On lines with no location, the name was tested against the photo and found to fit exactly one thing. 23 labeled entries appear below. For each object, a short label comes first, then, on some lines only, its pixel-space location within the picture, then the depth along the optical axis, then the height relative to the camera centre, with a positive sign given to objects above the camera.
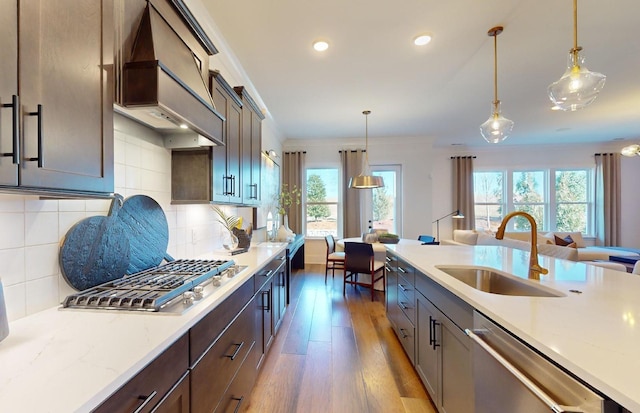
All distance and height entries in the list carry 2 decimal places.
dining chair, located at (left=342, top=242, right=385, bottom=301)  3.65 -0.79
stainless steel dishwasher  0.68 -0.55
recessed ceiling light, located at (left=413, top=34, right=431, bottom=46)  2.36 +1.53
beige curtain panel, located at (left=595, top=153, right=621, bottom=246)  6.07 +0.13
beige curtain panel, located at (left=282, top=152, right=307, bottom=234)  5.87 +0.65
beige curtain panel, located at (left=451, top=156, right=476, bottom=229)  6.43 +0.36
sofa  3.47 -0.65
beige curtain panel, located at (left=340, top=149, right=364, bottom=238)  5.80 +0.20
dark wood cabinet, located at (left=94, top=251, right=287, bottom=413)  0.74 -0.63
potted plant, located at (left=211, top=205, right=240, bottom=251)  2.47 -0.20
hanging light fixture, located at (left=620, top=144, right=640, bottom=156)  4.19 +0.89
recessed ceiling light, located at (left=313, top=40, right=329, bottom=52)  2.44 +1.53
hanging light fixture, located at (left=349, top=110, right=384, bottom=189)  4.13 +0.38
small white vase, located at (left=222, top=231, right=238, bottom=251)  2.43 -0.35
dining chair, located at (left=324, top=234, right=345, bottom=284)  4.34 -0.83
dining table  3.93 -0.74
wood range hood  1.08 +0.55
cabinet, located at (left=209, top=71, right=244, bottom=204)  1.87 +0.47
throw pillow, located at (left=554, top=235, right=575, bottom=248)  4.86 -0.67
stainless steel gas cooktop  1.01 -0.37
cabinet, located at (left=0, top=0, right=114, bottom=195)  0.66 +0.33
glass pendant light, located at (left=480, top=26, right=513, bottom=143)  2.60 +0.81
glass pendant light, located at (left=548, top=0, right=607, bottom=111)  1.77 +0.84
